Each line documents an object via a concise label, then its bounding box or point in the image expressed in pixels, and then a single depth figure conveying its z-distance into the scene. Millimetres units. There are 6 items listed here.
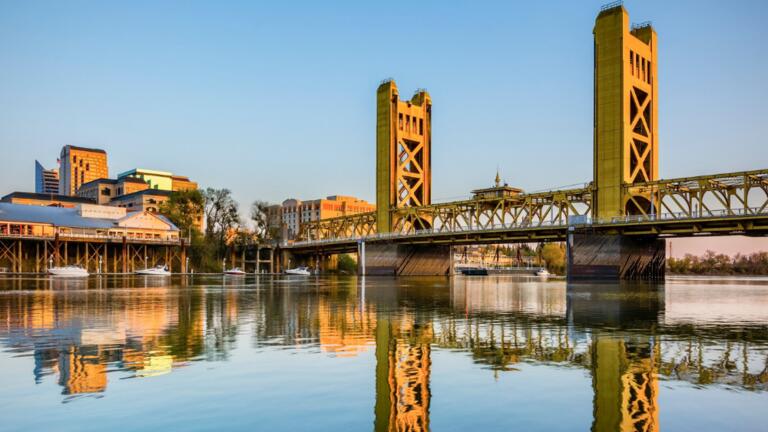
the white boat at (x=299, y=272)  149125
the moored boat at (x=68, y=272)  96500
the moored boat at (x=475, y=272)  169800
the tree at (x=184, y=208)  140875
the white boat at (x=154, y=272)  112938
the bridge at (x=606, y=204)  80500
